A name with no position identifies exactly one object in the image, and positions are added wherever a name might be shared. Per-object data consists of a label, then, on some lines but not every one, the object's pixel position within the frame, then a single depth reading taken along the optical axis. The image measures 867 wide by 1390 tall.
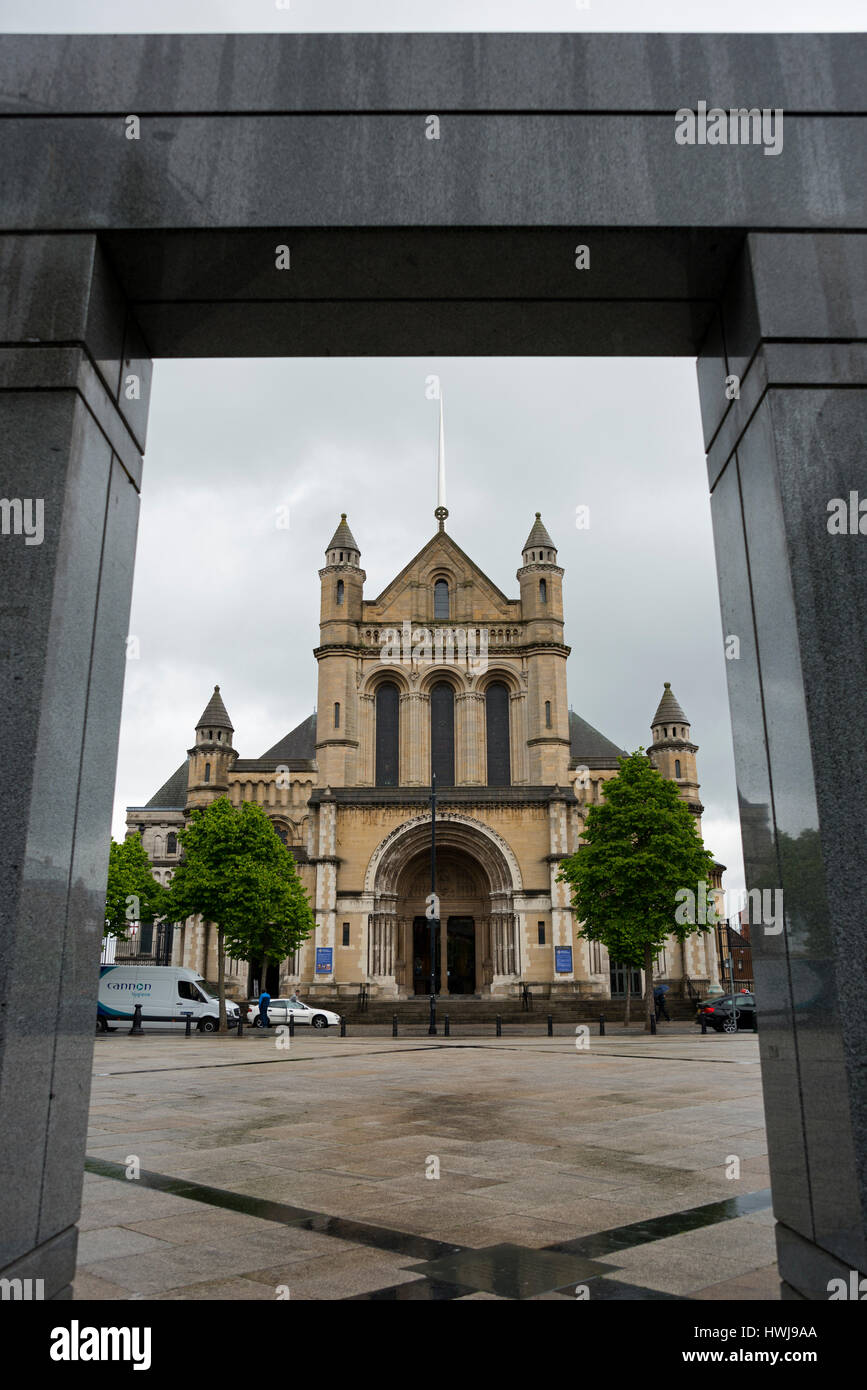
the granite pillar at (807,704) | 3.60
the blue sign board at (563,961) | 39.62
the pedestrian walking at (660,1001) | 36.91
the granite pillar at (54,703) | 3.69
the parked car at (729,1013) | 31.45
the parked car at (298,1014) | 34.71
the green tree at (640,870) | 30.80
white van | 33.84
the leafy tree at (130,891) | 39.44
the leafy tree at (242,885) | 33.12
